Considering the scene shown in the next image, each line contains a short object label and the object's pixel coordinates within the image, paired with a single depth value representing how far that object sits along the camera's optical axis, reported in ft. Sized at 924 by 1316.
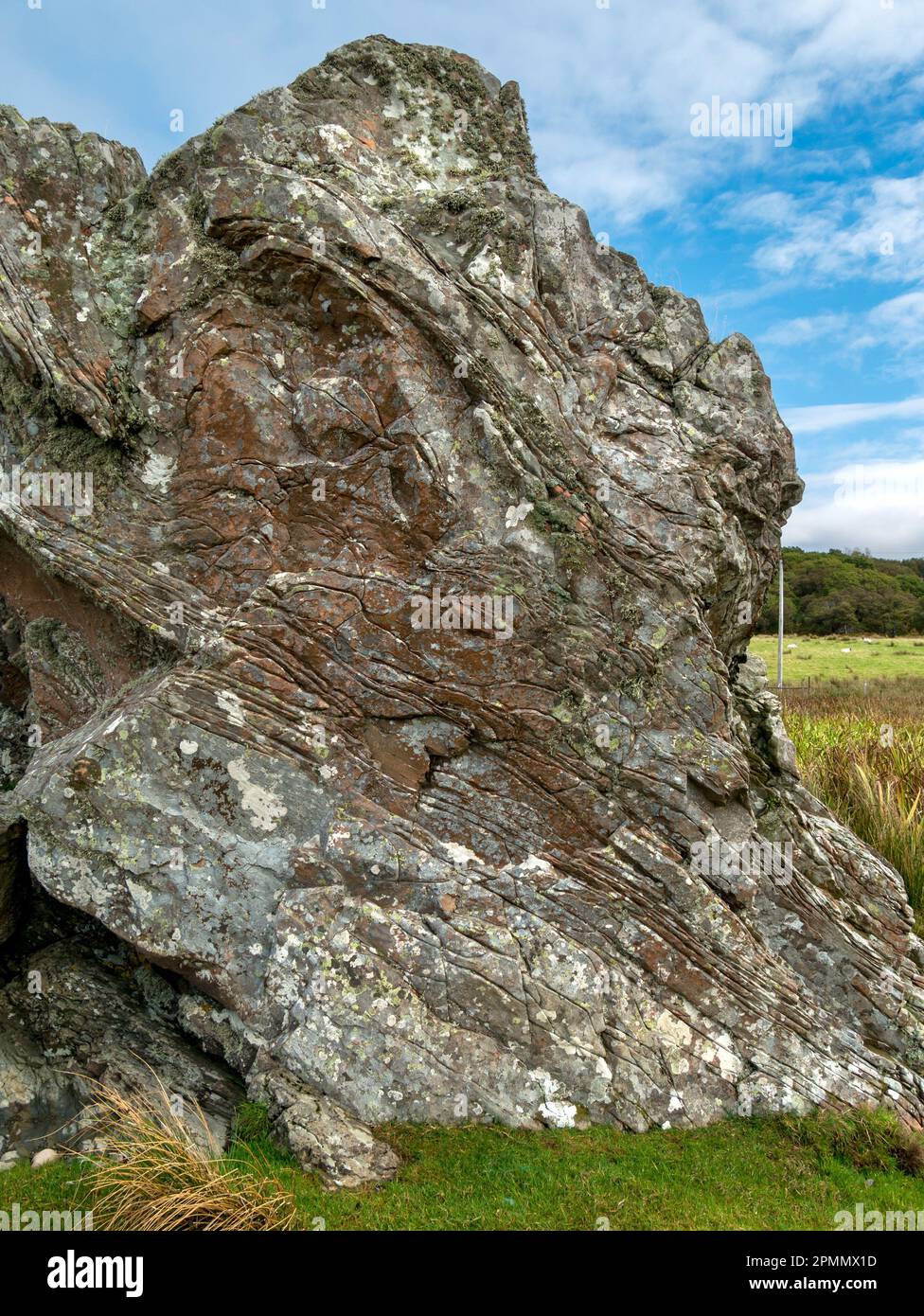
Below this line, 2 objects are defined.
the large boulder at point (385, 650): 25.34
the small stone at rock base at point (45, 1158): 22.94
